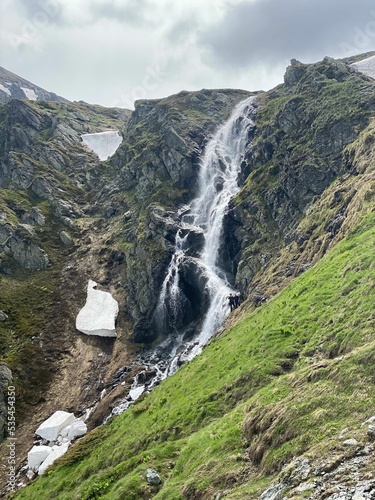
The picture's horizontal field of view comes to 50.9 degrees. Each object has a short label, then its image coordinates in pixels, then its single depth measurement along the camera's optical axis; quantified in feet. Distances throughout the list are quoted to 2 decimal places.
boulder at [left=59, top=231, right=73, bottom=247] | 314.57
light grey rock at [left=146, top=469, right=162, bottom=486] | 62.75
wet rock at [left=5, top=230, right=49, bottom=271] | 285.23
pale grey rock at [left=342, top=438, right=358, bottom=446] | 38.33
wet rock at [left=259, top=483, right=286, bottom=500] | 37.65
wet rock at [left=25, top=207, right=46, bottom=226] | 330.16
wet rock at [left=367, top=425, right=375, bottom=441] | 37.76
